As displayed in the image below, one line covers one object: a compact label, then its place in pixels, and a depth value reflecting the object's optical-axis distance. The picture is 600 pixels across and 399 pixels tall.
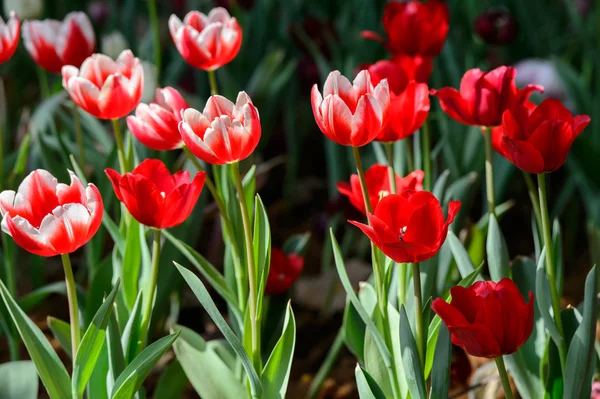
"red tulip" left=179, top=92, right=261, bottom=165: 1.61
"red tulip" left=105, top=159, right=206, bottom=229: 1.63
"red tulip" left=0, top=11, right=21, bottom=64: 1.79
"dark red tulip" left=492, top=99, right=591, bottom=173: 1.63
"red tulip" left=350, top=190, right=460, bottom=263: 1.57
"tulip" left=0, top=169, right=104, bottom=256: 1.60
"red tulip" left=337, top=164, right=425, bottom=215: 1.71
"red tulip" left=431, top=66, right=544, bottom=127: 1.69
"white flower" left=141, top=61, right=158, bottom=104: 2.02
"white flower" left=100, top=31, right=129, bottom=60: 2.33
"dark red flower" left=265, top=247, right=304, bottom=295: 1.85
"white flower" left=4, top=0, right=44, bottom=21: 2.26
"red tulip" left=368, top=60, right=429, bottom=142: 1.71
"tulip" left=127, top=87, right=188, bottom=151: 1.69
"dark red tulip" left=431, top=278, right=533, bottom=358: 1.57
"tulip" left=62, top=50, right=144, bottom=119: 1.72
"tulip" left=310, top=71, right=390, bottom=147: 1.62
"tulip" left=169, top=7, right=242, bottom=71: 1.78
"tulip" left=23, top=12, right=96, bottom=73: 1.92
